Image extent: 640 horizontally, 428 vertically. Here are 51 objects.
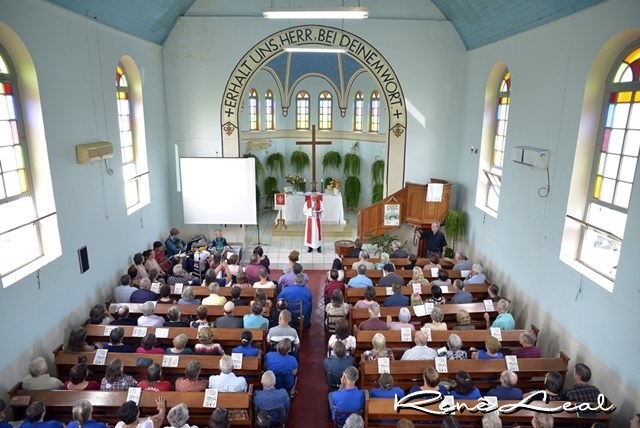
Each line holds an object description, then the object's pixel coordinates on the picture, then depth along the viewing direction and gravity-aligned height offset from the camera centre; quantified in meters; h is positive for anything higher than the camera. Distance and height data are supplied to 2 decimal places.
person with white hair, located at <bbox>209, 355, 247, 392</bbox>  4.68 -2.64
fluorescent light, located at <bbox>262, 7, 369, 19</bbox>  6.60 +1.53
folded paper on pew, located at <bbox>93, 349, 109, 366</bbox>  5.13 -2.65
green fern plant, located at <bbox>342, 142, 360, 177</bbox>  15.30 -1.48
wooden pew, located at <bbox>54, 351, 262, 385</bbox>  5.05 -2.73
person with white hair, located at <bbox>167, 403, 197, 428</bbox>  3.85 -2.47
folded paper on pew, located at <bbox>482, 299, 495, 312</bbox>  6.39 -2.54
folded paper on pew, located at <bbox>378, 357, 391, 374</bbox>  5.02 -2.66
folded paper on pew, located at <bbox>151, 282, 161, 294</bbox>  7.01 -2.55
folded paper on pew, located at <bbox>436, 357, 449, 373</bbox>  5.00 -2.63
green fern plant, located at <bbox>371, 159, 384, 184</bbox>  14.45 -1.62
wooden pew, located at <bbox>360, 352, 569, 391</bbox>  5.01 -2.70
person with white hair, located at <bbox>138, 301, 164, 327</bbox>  5.93 -2.57
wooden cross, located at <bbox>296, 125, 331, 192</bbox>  12.65 -0.67
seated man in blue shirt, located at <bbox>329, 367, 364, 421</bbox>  4.54 -2.69
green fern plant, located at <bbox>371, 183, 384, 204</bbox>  13.91 -2.20
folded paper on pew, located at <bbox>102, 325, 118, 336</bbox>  5.76 -2.64
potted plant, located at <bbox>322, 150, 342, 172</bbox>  15.59 -1.38
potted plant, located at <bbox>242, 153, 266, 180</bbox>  13.89 -1.55
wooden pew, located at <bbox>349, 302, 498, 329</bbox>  6.35 -2.66
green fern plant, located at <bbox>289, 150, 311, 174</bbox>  15.58 -1.41
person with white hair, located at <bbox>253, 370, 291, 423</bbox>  4.60 -2.77
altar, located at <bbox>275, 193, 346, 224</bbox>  12.66 -2.45
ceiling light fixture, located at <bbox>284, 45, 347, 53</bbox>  10.02 +1.51
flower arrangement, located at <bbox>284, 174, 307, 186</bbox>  14.62 -1.93
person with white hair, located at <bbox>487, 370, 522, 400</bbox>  4.52 -2.61
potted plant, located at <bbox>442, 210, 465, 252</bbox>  9.93 -2.21
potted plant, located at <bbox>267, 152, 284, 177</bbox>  15.24 -1.42
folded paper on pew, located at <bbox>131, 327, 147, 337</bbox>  5.68 -2.62
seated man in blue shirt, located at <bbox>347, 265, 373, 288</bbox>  7.19 -2.50
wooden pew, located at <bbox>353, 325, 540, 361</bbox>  5.70 -2.68
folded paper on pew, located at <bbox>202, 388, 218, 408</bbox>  4.42 -2.67
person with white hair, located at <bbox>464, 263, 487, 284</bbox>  7.43 -2.51
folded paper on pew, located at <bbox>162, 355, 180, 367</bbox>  5.01 -2.62
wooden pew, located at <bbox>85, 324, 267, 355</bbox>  5.69 -2.68
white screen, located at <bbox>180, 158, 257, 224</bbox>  10.25 -1.62
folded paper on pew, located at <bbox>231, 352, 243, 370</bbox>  5.07 -2.64
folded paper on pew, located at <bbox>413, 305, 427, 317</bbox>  6.20 -2.53
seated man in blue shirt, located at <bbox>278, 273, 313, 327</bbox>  6.92 -2.62
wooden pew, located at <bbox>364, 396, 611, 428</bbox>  4.30 -2.74
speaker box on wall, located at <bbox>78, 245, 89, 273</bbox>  6.57 -2.03
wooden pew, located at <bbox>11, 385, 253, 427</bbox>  4.40 -2.71
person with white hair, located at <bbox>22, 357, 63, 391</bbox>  4.68 -2.67
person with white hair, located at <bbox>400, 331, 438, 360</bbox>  5.21 -2.59
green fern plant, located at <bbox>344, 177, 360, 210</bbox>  15.26 -2.36
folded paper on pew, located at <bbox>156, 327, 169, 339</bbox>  5.64 -2.62
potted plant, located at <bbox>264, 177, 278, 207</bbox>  15.09 -2.25
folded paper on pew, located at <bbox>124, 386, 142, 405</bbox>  4.39 -2.61
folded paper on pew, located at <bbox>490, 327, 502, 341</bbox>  5.72 -2.61
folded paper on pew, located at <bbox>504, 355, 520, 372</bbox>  5.06 -2.63
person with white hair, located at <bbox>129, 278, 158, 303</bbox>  6.62 -2.52
